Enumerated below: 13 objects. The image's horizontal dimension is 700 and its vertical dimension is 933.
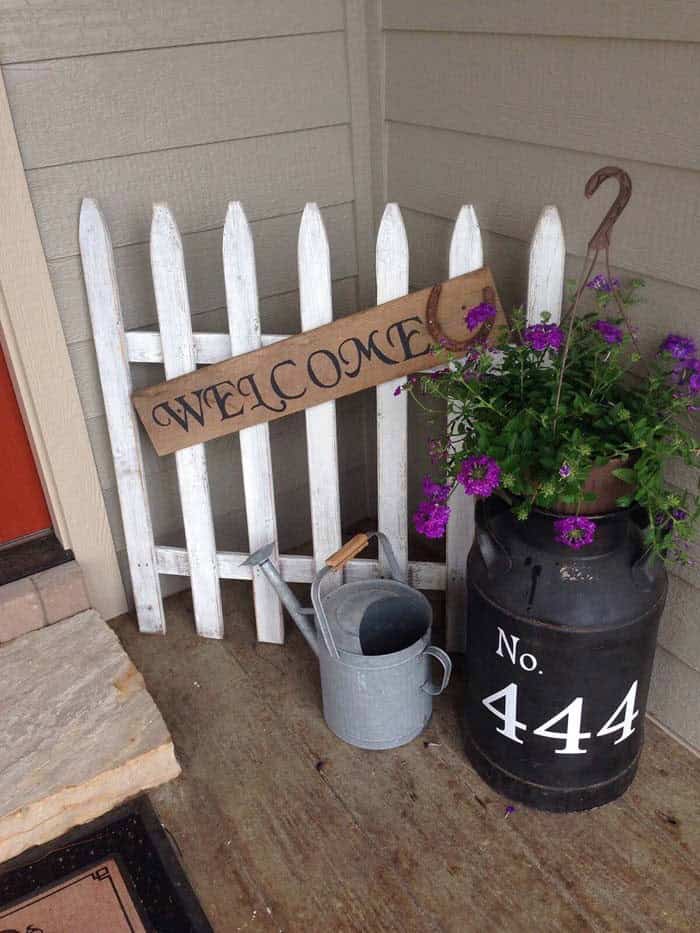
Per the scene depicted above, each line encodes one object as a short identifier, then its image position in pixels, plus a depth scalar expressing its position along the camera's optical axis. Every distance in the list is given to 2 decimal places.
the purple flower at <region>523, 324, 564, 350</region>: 1.67
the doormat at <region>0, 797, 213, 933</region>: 1.76
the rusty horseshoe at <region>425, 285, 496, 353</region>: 2.03
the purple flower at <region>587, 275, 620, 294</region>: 1.69
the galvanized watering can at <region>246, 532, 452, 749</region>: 2.00
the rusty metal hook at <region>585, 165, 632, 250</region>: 1.57
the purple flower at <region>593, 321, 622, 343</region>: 1.69
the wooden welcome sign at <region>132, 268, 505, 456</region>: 2.05
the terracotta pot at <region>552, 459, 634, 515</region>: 1.61
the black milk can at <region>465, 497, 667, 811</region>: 1.71
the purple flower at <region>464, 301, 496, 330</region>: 1.82
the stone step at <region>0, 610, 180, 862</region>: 1.93
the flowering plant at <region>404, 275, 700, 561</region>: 1.59
